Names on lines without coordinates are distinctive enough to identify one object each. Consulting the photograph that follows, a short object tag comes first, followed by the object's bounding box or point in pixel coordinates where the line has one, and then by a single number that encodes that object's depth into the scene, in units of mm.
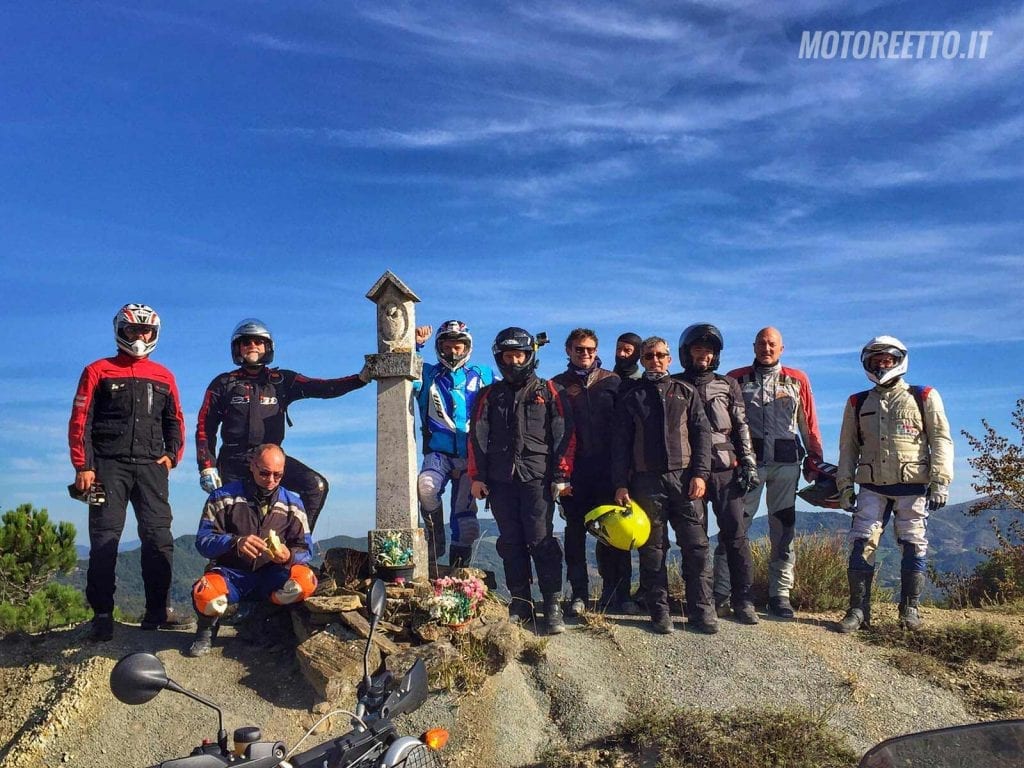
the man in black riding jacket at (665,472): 7641
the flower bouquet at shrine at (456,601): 7203
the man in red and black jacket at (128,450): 7543
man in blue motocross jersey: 8383
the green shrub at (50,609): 10794
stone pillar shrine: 7965
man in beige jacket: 7578
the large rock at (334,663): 6605
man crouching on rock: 6965
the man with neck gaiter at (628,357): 8820
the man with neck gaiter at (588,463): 8281
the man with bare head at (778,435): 8219
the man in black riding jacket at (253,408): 8141
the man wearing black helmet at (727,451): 7820
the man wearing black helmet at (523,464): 7785
